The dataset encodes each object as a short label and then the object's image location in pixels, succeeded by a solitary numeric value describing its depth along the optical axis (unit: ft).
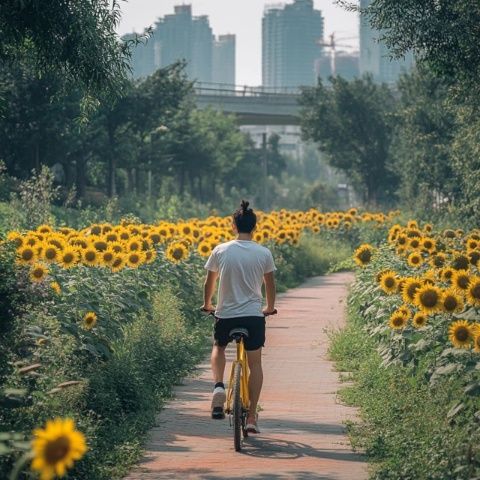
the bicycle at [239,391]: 35.24
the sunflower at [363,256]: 68.28
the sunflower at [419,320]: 43.29
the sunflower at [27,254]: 48.24
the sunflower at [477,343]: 35.76
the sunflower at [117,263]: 55.25
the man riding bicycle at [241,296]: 36.55
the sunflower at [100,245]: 55.77
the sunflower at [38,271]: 43.91
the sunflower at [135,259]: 59.82
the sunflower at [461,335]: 36.99
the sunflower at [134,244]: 61.72
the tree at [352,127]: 254.06
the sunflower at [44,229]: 59.26
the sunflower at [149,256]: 63.19
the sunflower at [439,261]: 53.36
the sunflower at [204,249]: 81.15
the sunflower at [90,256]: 53.21
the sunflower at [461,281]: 42.45
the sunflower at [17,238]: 49.01
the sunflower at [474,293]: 39.29
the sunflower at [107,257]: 54.75
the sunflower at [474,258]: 49.70
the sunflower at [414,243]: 63.87
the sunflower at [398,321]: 44.04
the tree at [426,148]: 171.83
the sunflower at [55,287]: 44.78
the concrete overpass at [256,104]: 347.15
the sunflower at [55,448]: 17.38
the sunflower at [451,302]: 40.88
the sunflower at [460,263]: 47.32
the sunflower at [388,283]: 49.77
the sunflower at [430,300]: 41.71
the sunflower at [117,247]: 55.98
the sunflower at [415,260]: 57.31
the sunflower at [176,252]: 70.95
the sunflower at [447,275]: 46.42
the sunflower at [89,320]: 44.70
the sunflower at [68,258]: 50.11
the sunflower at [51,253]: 49.75
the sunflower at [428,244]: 61.51
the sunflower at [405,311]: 44.24
